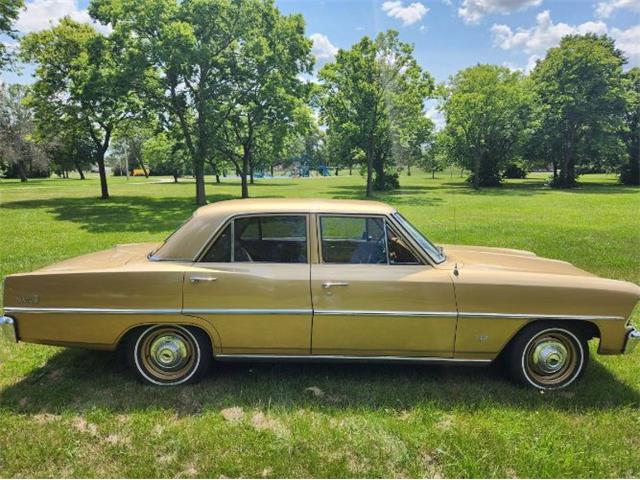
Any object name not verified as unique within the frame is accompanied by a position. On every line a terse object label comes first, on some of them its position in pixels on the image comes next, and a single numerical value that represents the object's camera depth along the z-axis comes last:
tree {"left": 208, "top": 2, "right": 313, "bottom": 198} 20.72
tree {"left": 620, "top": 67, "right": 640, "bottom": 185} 38.84
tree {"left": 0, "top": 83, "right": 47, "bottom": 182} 36.00
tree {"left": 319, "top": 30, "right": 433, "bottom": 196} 29.36
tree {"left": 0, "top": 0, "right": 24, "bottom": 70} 18.78
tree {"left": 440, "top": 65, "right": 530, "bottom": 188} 36.94
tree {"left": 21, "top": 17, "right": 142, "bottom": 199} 18.80
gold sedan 3.74
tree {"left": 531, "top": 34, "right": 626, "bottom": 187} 35.97
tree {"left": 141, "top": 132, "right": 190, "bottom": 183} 22.86
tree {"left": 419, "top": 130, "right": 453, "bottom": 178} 39.94
